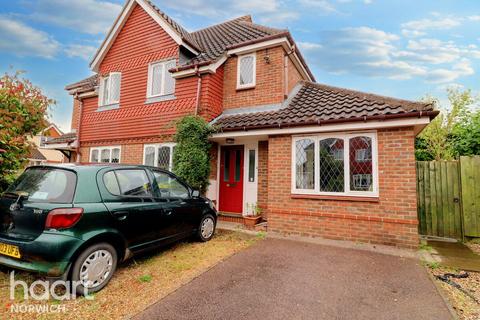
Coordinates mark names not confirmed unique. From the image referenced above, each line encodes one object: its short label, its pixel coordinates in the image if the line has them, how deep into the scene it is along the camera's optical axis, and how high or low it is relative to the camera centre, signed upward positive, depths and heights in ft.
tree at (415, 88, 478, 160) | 33.04 +8.96
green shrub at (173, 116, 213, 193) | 22.20 +2.70
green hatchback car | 9.13 -2.07
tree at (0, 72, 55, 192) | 14.66 +3.88
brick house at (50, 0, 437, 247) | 17.46 +5.32
